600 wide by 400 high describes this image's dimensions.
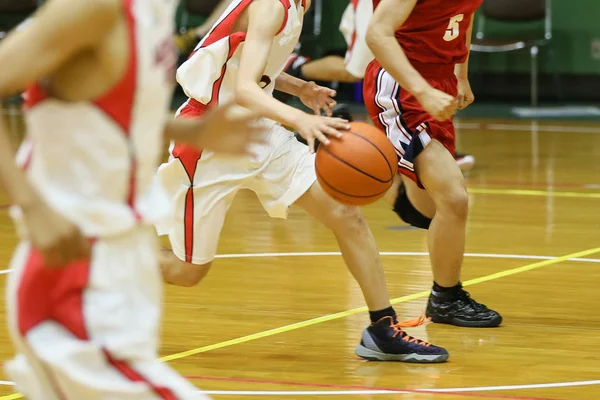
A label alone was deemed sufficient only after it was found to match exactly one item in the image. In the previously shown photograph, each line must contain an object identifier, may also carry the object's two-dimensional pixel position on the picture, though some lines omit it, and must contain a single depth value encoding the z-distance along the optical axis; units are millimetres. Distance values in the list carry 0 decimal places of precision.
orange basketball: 6964
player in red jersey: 8539
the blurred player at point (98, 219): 4057
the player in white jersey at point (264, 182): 7729
